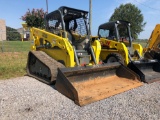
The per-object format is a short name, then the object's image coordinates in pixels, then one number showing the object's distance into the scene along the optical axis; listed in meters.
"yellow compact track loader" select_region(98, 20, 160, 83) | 4.55
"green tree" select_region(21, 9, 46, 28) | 15.05
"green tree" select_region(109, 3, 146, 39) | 26.20
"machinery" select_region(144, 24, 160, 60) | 6.22
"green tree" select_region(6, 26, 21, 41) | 27.69
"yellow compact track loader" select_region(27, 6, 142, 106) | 3.06
